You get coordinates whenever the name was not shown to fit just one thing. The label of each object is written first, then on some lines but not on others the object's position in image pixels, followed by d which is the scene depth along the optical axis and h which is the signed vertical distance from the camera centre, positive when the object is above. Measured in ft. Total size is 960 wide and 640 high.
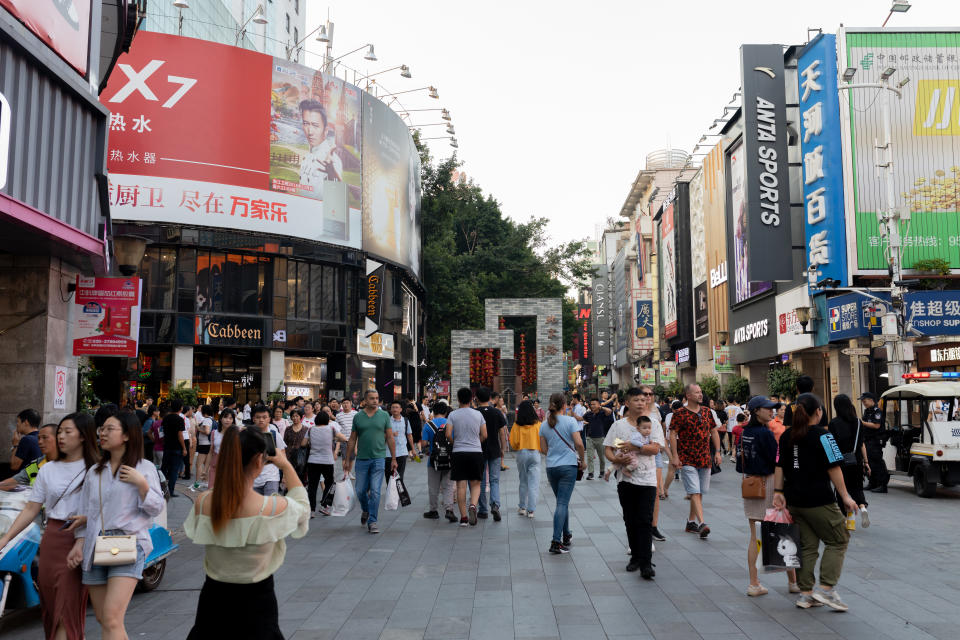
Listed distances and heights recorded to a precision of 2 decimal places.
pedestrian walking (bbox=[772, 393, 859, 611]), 21.09 -2.84
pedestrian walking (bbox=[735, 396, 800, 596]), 23.35 -2.25
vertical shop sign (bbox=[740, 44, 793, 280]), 97.30 +27.42
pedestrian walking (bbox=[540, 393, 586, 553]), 29.76 -2.67
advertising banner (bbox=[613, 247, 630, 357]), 265.54 +30.06
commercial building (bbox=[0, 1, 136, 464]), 30.14 +8.05
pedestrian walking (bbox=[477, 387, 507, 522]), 40.86 -3.33
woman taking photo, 12.52 -2.37
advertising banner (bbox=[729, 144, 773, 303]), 119.54 +24.25
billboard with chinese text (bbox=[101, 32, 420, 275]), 105.29 +34.17
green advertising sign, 87.81 +27.13
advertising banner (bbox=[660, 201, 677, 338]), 178.50 +26.79
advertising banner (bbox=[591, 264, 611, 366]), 248.11 +19.65
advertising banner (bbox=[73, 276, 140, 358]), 39.19 +3.45
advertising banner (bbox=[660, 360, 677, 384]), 156.04 +3.08
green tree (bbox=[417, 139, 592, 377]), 169.99 +27.74
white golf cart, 45.96 -2.70
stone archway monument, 119.14 +7.02
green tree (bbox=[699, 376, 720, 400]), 131.64 +0.15
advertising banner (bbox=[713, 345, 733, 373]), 131.34 +4.55
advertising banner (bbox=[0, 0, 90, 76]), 31.42 +15.11
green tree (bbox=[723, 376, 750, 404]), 119.03 -0.31
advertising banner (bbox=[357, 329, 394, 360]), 130.00 +7.24
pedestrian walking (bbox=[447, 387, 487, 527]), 37.45 -2.46
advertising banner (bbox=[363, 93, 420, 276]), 131.03 +34.83
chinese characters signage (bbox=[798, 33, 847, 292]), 88.94 +25.39
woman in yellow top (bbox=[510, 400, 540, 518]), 37.58 -2.70
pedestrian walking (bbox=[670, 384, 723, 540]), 34.09 -2.53
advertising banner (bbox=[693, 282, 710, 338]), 153.07 +14.70
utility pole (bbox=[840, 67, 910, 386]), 64.69 +8.39
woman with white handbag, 15.35 -2.58
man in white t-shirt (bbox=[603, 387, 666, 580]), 25.93 -3.31
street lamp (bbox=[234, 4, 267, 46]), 118.28 +56.03
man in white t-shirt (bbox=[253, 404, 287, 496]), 28.98 -3.31
